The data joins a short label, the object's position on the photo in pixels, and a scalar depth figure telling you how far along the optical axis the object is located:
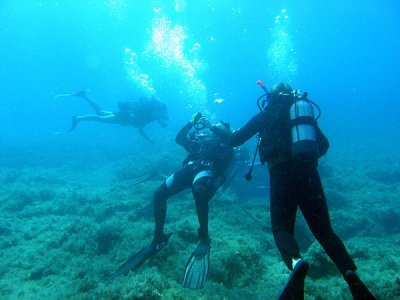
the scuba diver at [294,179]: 2.41
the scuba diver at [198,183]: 4.24
